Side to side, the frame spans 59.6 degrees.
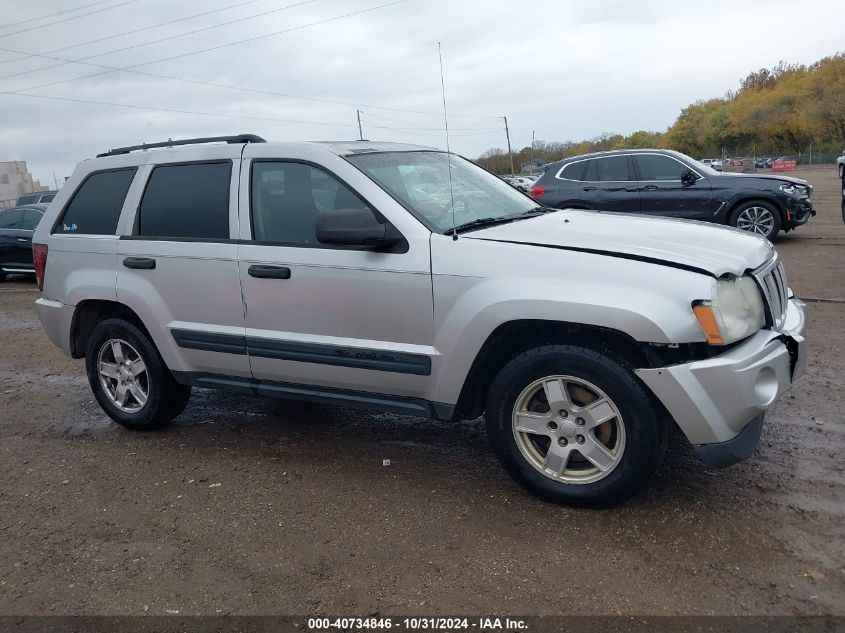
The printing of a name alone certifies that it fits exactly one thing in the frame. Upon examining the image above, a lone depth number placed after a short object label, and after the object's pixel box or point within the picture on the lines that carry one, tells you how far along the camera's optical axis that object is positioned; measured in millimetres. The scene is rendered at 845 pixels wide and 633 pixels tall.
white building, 87312
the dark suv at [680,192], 11875
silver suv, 3361
